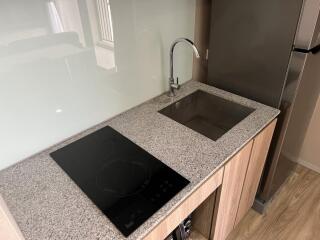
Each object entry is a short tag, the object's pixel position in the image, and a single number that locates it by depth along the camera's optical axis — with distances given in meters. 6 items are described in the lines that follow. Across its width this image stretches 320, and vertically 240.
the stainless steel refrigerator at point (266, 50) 1.13
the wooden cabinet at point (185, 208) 0.84
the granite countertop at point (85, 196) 0.78
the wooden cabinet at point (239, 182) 1.16
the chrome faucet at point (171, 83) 1.36
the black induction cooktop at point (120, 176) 0.83
